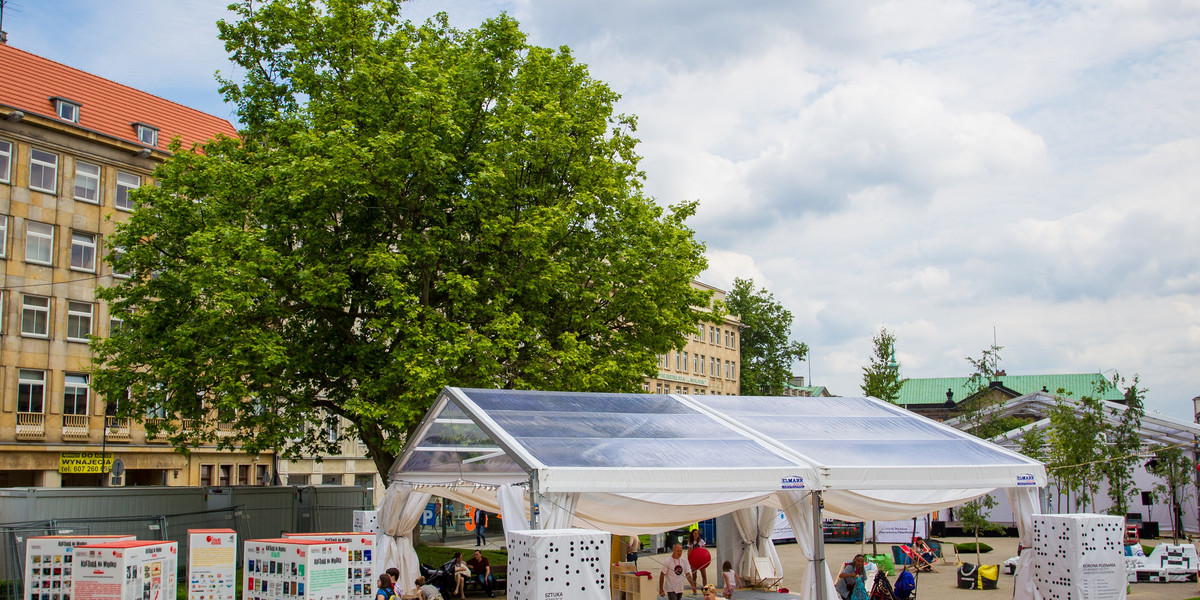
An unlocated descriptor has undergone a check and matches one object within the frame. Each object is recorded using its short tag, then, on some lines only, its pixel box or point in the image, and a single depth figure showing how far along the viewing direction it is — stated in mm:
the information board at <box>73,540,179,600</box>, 14961
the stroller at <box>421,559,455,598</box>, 24406
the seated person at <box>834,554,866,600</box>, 19562
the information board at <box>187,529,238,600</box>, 16891
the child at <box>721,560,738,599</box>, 22359
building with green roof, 100881
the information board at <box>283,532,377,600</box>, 15969
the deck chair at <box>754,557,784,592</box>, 24281
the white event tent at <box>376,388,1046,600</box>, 15586
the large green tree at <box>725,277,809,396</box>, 85562
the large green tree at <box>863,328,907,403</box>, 49406
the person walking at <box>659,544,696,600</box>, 21781
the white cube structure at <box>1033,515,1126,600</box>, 16641
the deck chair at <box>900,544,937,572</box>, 32616
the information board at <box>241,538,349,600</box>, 15383
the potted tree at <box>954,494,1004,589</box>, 27375
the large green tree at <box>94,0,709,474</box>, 24141
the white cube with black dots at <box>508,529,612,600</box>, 12523
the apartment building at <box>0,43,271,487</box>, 39719
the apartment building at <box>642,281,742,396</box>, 81188
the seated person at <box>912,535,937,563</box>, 34000
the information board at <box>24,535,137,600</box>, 15602
